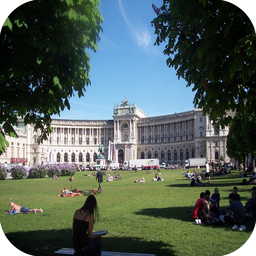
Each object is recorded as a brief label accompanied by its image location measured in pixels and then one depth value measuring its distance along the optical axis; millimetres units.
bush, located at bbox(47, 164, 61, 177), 47688
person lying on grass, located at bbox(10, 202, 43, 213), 13211
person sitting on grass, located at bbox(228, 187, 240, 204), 10638
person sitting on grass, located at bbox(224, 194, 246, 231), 9266
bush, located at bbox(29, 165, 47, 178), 45938
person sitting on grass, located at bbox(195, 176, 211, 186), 23928
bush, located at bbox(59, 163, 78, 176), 49312
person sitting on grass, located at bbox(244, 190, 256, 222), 10377
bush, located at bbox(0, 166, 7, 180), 42125
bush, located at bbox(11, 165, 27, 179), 43750
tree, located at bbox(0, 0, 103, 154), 5918
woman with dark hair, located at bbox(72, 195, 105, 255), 5633
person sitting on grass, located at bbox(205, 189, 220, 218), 10762
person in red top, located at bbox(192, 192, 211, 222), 10241
